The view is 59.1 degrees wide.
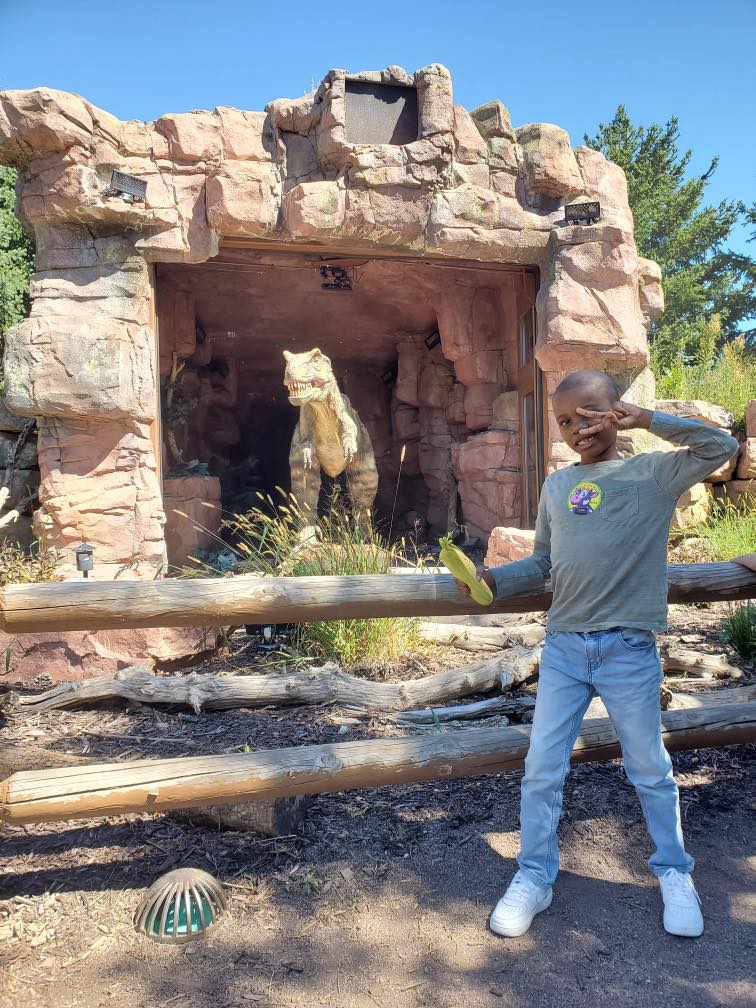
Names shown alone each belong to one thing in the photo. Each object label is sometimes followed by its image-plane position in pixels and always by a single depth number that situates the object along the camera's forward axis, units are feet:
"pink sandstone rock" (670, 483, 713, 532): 20.94
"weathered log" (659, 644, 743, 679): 13.07
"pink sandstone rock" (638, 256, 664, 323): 22.08
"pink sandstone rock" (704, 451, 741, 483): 22.89
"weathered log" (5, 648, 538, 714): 12.07
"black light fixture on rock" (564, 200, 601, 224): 19.45
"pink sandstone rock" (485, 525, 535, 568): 19.11
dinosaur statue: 19.94
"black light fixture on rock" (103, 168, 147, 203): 17.39
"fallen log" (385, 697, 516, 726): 11.10
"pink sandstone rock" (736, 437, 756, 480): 22.25
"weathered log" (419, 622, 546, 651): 15.07
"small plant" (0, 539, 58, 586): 16.51
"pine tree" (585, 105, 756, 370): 52.90
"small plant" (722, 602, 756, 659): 13.76
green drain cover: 6.57
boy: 6.21
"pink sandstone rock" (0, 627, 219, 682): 16.05
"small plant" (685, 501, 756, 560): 19.17
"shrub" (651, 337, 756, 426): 26.35
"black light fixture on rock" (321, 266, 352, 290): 26.45
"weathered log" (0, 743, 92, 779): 7.81
